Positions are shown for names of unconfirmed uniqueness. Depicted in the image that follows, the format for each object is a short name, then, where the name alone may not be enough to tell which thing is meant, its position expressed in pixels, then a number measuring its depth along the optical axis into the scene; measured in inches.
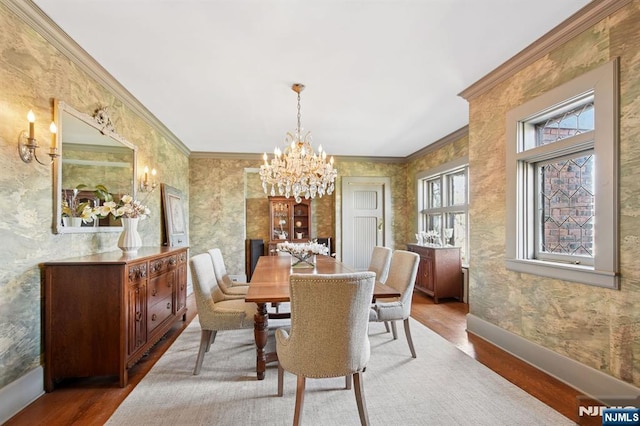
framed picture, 179.8
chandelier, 131.7
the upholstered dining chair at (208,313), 98.4
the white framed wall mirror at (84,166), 95.0
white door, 257.9
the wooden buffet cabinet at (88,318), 89.0
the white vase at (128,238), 115.1
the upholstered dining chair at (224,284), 126.0
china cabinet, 258.8
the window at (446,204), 198.7
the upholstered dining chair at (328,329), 64.9
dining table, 84.1
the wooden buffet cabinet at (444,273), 190.2
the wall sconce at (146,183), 152.5
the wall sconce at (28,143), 80.9
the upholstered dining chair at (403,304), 109.7
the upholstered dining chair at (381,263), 130.3
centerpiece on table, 123.9
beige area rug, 77.6
